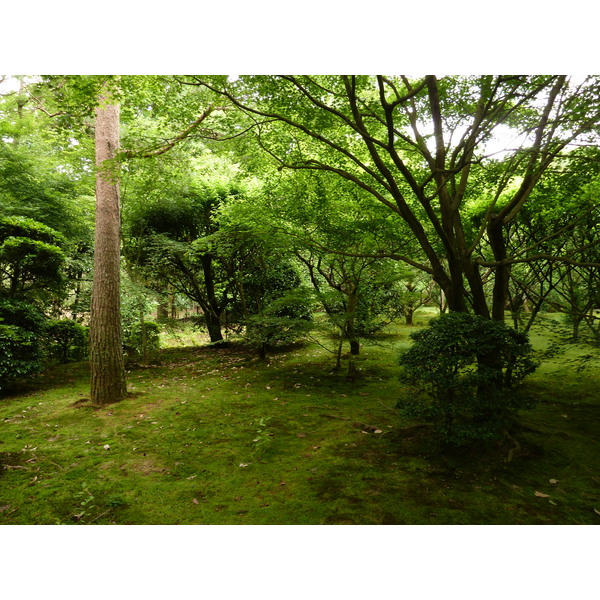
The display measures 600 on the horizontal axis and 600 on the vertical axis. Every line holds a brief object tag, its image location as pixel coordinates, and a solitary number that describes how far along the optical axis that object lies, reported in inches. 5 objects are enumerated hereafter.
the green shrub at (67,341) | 265.1
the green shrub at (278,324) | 215.5
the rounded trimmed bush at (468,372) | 105.0
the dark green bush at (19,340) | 189.0
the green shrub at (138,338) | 303.6
